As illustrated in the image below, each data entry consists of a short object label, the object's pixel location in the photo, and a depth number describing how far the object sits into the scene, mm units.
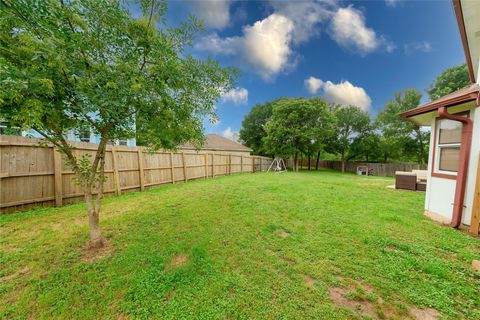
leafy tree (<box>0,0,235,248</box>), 1826
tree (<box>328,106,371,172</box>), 23359
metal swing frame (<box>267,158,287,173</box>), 19484
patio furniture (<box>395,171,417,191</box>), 7973
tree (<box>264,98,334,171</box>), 20250
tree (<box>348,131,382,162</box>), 22962
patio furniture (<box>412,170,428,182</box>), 8421
